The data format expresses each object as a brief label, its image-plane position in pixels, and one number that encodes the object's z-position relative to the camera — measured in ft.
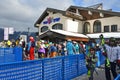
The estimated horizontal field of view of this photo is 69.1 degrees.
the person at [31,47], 16.22
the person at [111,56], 10.25
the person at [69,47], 19.11
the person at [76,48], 21.79
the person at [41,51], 19.12
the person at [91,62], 10.56
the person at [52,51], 21.51
